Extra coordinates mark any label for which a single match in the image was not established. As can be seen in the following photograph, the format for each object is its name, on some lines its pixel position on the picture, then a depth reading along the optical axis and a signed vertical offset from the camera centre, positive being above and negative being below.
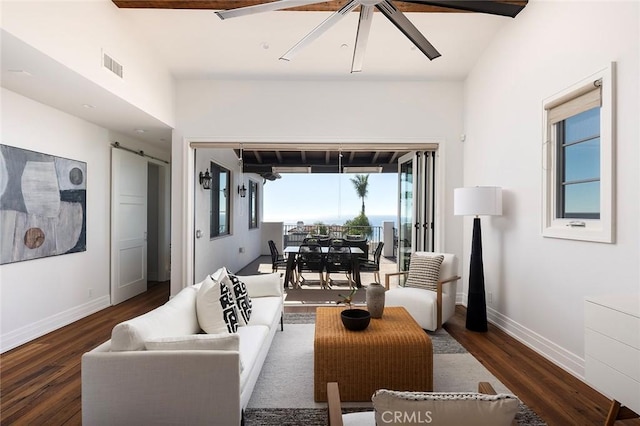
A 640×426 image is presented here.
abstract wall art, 3.18 +0.07
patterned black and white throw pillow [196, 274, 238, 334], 2.41 -0.72
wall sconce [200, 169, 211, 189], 5.34 +0.53
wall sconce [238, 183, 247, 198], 6.25 +0.42
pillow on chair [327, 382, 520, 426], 0.93 -0.56
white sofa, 1.68 -0.87
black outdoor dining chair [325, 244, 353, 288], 5.10 -0.73
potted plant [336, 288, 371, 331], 2.53 -0.82
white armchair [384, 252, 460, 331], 3.58 -0.95
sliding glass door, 5.06 +0.14
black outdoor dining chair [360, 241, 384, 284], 5.08 -0.78
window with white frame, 2.44 +0.43
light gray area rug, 2.14 -1.30
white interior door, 4.80 -0.20
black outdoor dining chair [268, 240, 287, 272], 5.43 -0.79
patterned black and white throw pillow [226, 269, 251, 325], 2.74 -0.73
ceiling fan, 2.16 +1.35
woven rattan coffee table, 2.30 -1.06
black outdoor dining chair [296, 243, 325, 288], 5.16 -0.73
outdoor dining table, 5.09 -0.75
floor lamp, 3.63 -0.23
